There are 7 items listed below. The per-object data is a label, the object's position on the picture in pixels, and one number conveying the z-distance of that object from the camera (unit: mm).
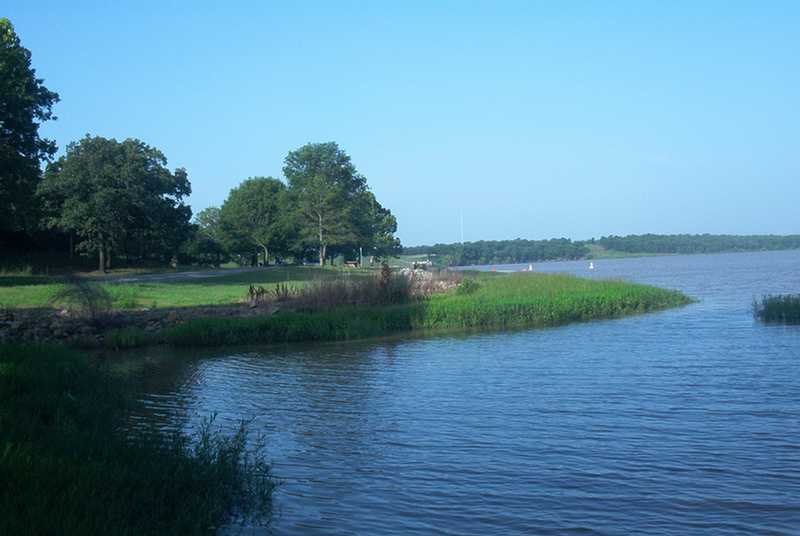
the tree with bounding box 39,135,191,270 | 49000
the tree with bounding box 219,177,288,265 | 81188
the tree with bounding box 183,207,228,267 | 75181
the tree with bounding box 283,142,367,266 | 77938
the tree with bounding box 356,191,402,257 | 85375
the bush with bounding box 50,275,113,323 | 25641
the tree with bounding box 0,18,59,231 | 35469
